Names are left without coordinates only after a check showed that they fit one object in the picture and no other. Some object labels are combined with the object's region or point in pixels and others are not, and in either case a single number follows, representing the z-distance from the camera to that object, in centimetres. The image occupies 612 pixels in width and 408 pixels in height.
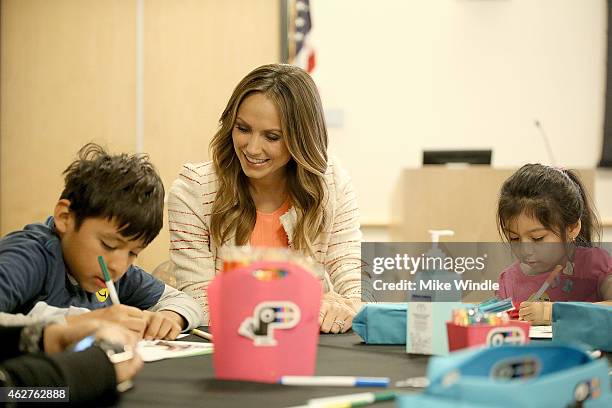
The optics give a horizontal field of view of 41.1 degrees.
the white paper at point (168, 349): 116
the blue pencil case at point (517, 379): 65
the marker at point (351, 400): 83
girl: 156
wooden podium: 386
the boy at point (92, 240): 138
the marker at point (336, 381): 95
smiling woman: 191
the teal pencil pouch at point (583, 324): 124
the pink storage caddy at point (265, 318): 96
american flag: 458
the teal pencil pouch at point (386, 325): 132
